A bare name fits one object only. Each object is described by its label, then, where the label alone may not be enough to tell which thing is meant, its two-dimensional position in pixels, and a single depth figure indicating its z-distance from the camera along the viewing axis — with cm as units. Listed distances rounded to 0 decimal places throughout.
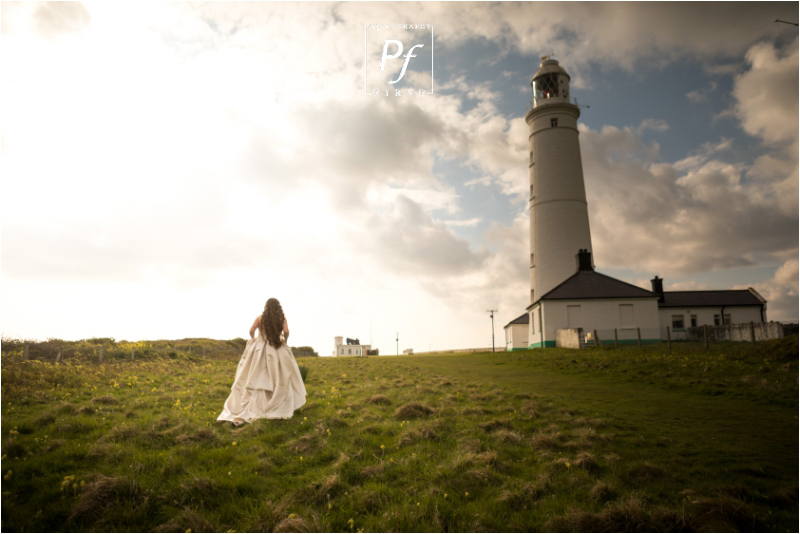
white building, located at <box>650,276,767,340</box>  5072
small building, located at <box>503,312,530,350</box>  5606
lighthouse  4694
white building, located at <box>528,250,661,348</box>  4069
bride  1116
